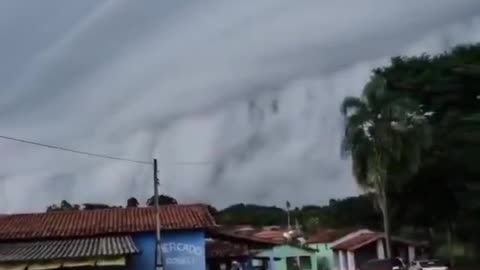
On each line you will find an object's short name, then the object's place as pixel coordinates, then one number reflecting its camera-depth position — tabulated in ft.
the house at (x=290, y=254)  198.74
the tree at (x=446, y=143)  87.35
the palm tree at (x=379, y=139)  148.05
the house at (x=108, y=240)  103.35
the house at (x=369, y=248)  197.26
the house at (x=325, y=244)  240.47
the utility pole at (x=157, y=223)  108.99
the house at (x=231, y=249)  121.19
